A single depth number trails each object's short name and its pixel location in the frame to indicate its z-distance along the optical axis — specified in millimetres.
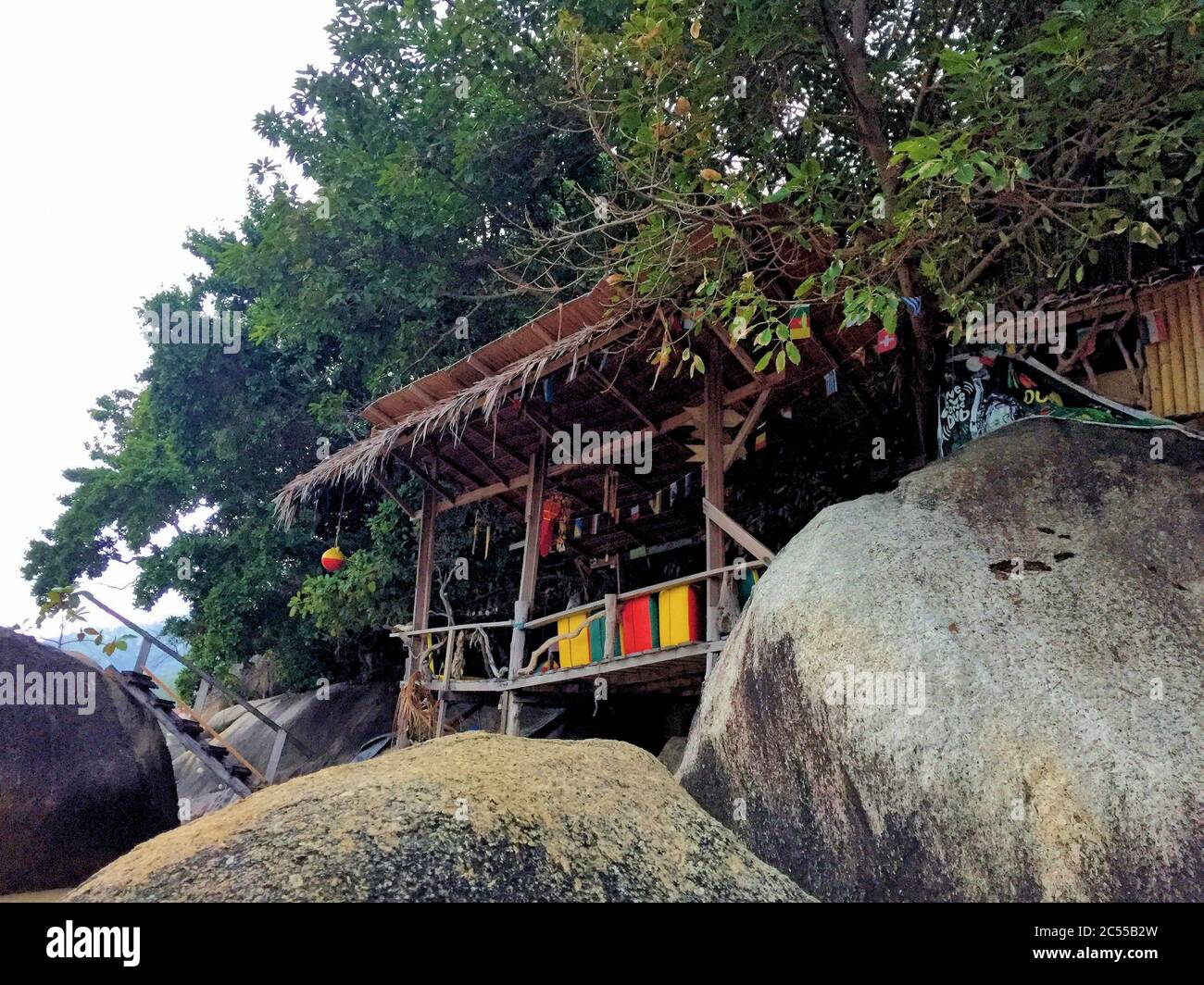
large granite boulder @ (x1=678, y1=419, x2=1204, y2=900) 4852
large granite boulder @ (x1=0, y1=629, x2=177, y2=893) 10266
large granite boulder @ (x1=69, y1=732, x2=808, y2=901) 3781
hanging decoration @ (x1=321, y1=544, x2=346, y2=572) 14164
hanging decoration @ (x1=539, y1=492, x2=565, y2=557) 13125
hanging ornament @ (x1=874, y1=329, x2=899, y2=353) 9055
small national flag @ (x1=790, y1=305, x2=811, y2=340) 6910
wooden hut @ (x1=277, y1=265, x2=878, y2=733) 9219
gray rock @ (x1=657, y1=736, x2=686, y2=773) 9895
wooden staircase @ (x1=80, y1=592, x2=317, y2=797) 11922
